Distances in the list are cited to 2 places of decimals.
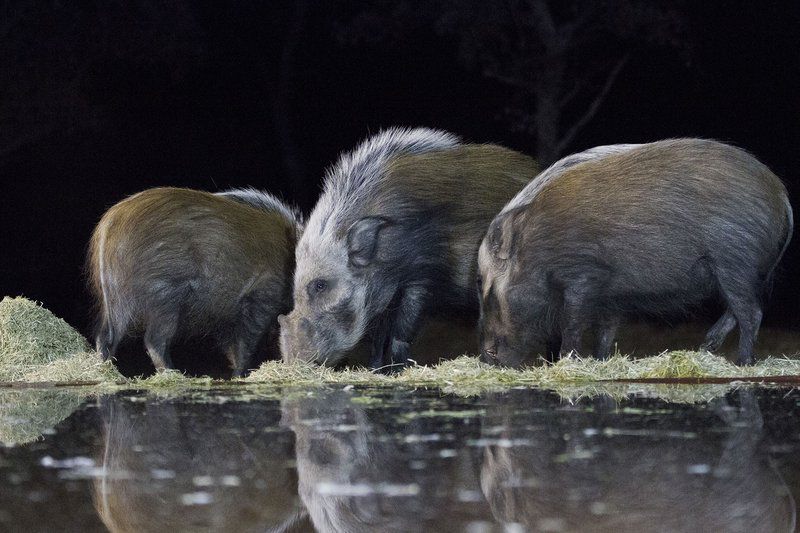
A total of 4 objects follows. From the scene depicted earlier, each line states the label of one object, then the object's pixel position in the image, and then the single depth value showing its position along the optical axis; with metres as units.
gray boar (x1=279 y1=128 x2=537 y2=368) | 16.42
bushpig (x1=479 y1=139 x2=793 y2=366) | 14.80
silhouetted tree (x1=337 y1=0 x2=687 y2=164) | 24.34
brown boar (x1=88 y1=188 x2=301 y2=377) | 16.47
